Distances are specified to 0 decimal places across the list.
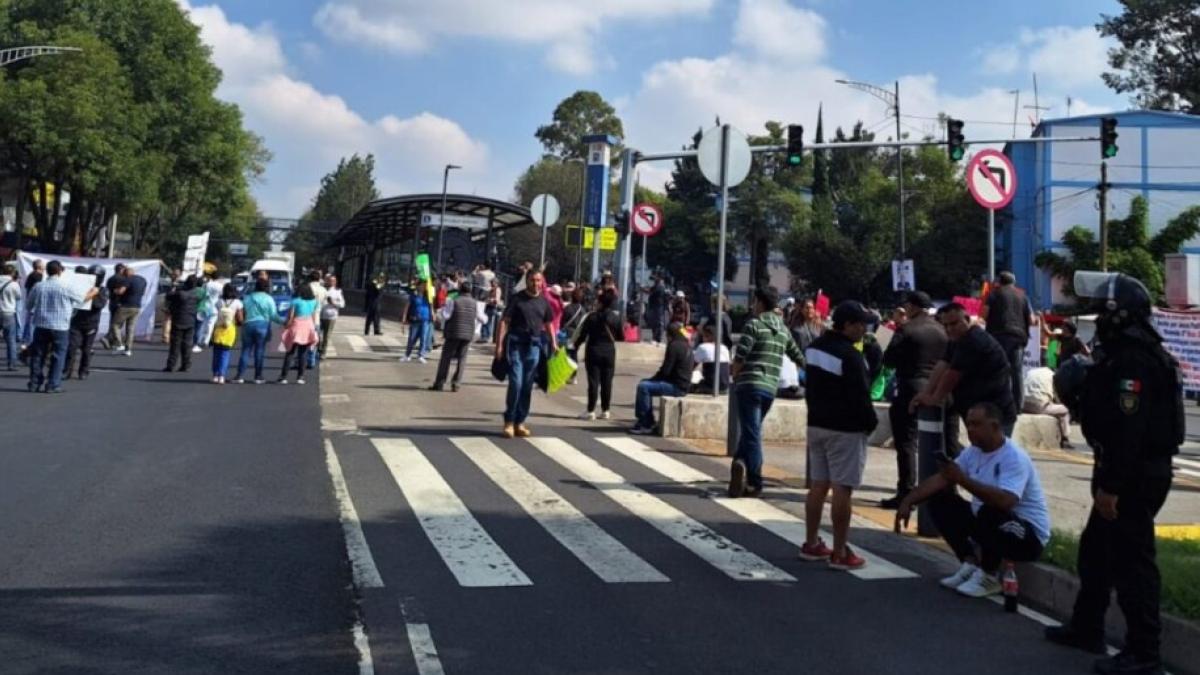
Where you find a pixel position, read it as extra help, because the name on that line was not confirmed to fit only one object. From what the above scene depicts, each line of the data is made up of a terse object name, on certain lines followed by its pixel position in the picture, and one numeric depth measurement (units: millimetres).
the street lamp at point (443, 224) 37188
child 15711
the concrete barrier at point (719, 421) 12328
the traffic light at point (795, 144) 24109
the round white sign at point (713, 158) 11844
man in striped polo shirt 8719
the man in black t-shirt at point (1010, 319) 9852
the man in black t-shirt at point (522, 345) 11539
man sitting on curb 5921
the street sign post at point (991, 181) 11391
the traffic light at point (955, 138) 23219
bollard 7602
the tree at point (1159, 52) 46959
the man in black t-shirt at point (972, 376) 7402
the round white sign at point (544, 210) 22000
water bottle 5867
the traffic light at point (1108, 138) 22125
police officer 4770
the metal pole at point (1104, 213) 32219
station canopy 37688
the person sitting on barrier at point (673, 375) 12734
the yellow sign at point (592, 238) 27000
